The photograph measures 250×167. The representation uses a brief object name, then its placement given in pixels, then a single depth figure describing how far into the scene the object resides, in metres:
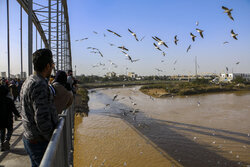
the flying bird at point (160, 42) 6.06
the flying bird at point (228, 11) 5.01
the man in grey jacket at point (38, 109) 1.96
